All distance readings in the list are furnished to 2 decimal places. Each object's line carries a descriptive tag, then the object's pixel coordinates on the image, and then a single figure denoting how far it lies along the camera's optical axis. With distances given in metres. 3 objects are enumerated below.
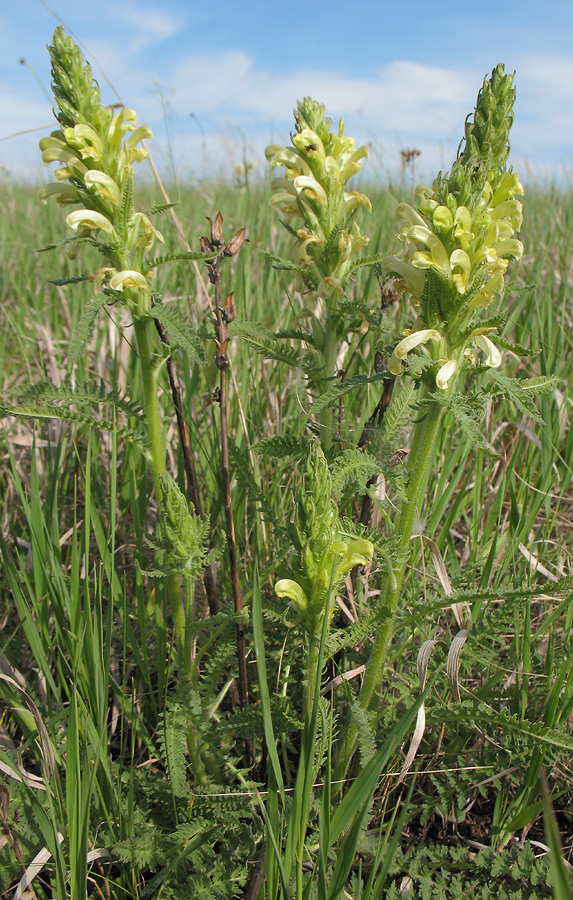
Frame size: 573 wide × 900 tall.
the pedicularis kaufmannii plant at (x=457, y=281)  0.28
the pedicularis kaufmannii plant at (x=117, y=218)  0.31
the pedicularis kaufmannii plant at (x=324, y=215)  0.33
